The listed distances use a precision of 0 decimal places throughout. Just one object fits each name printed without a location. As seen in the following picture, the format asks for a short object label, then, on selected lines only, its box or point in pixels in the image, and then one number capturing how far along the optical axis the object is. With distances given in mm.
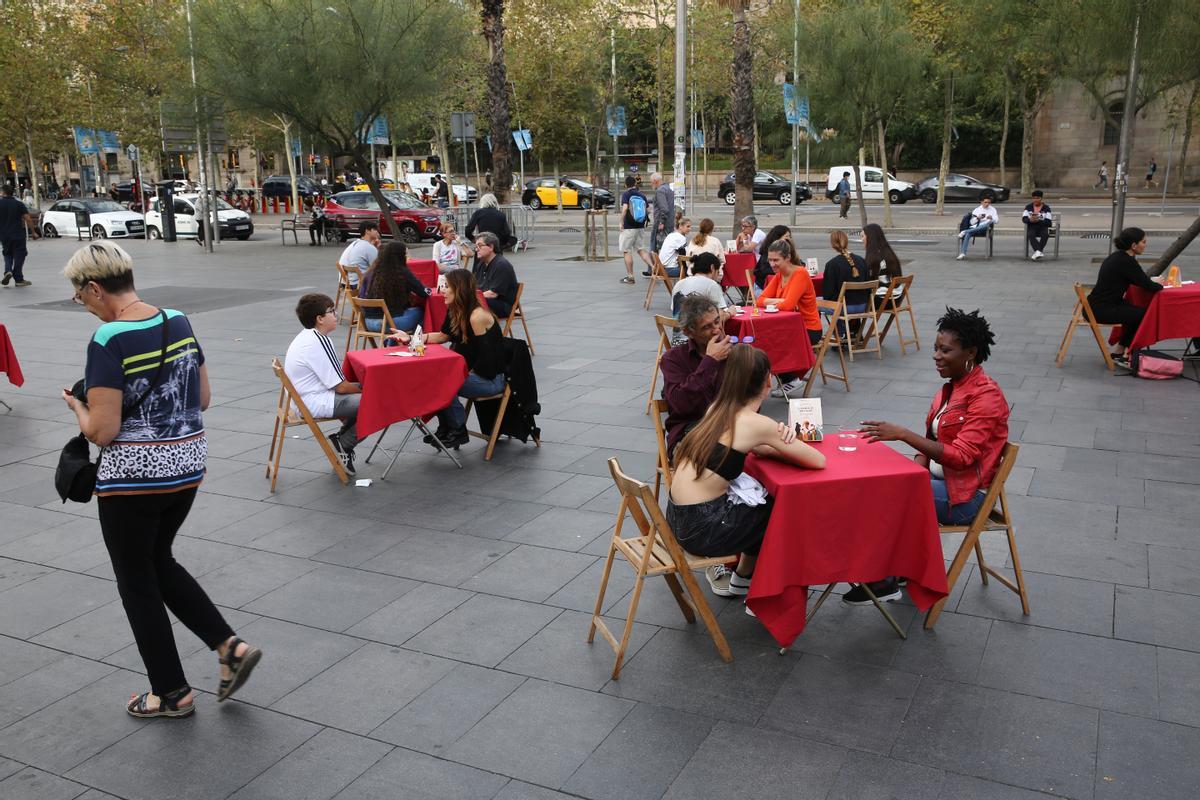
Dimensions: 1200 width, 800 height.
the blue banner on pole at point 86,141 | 37656
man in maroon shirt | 5238
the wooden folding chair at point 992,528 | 4375
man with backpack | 16859
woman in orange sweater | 8977
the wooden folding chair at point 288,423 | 6492
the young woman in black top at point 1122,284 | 9383
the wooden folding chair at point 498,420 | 7191
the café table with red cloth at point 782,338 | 8500
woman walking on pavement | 3545
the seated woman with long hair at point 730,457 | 4102
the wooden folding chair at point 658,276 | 12638
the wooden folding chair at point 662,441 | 4957
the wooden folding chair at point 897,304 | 10555
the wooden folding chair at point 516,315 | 9883
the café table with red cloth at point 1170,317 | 9133
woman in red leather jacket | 4410
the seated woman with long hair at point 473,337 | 7141
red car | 26188
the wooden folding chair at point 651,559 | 4008
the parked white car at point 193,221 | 29406
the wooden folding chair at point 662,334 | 7738
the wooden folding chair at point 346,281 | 11297
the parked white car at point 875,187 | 40531
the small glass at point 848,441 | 4578
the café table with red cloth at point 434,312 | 10414
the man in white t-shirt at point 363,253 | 12242
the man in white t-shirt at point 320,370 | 6570
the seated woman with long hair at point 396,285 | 9805
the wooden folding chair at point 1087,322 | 9516
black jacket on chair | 7203
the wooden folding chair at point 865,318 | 9906
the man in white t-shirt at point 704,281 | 8523
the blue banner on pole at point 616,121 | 30589
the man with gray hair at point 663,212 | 16666
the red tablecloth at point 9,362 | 8852
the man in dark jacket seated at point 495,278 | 9805
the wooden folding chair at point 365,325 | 9633
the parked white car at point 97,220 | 29672
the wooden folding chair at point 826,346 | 8844
